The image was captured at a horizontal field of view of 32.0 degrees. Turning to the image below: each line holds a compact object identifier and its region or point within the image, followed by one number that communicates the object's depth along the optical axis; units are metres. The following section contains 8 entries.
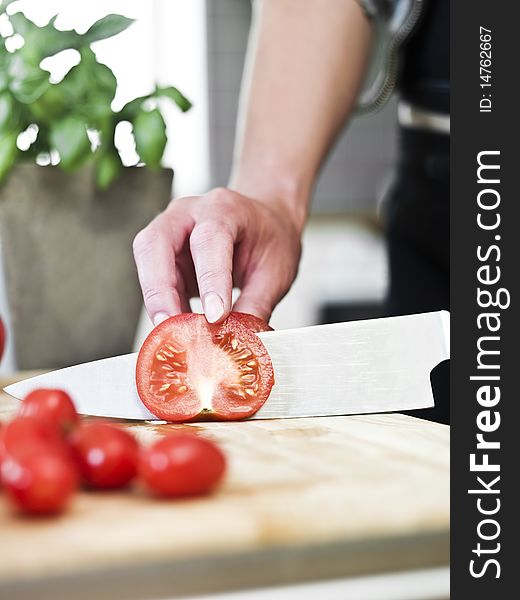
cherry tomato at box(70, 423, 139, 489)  0.73
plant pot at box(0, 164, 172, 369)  1.40
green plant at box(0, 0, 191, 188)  1.36
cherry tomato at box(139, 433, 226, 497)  0.70
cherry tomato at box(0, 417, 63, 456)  0.69
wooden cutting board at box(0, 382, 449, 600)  0.63
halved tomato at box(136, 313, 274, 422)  1.04
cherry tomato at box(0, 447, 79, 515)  0.65
